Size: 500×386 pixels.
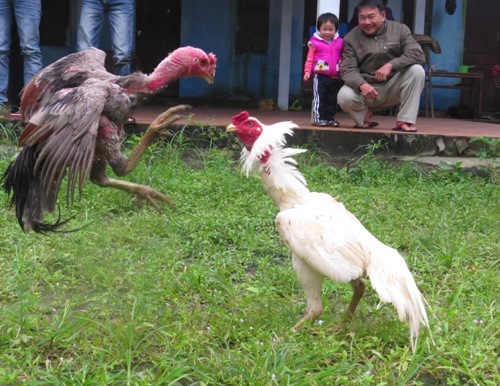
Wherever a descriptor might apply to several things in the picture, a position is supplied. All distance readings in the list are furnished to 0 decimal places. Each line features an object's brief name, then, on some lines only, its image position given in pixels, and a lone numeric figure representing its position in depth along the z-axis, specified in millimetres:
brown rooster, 4008
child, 8328
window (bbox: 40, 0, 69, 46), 11961
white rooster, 3568
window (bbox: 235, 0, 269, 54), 12641
